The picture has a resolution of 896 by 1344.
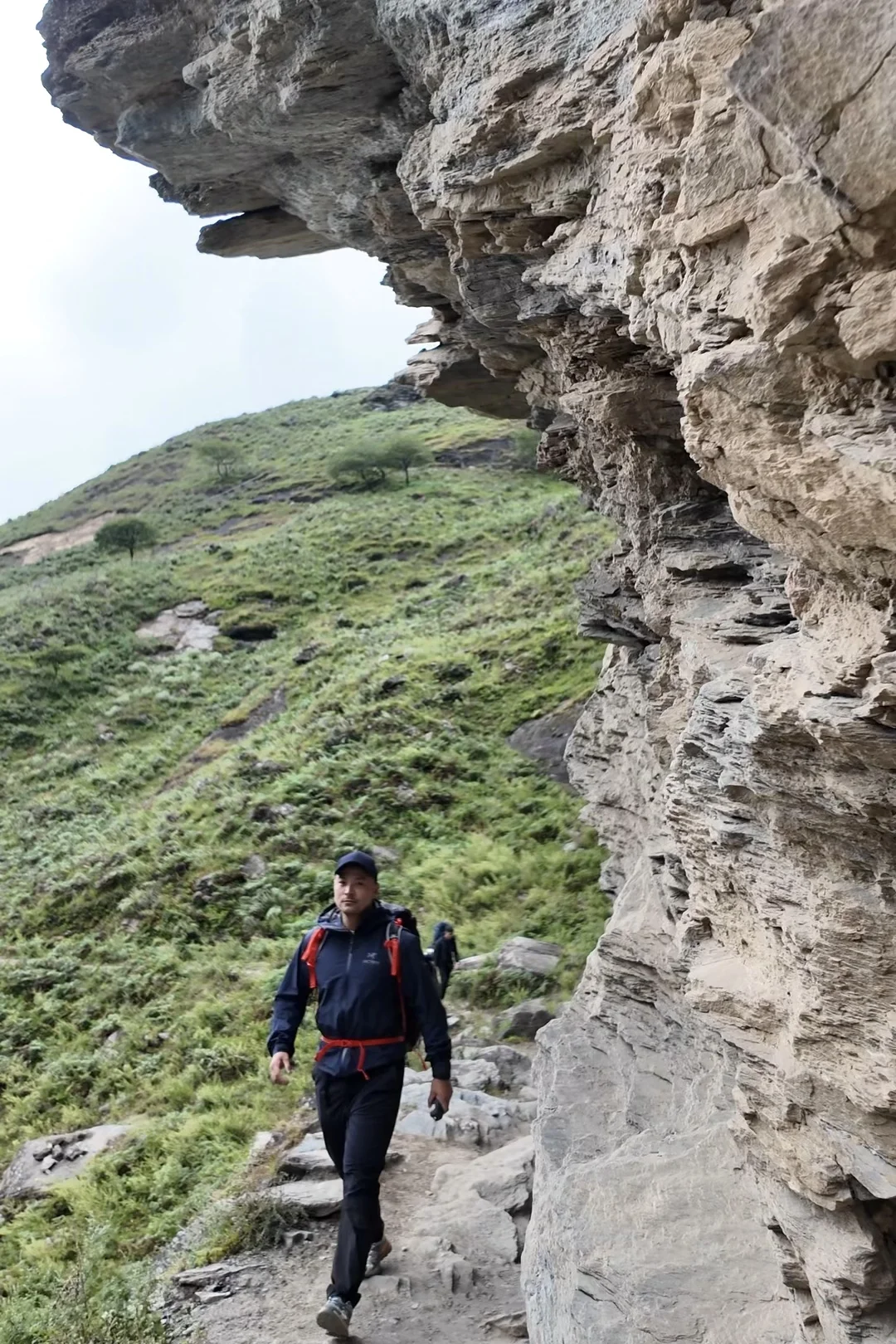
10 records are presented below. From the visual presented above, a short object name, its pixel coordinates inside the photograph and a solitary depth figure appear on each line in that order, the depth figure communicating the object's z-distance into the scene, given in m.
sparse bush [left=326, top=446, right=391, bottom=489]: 61.47
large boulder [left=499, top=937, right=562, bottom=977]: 13.44
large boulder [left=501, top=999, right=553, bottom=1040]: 12.06
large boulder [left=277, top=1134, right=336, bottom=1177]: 8.93
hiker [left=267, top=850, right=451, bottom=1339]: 6.37
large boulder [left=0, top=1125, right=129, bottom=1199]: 10.87
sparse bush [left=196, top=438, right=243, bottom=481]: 76.31
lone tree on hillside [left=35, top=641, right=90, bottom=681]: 36.88
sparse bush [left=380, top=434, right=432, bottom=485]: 62.19
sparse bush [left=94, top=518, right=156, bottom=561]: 58.66
